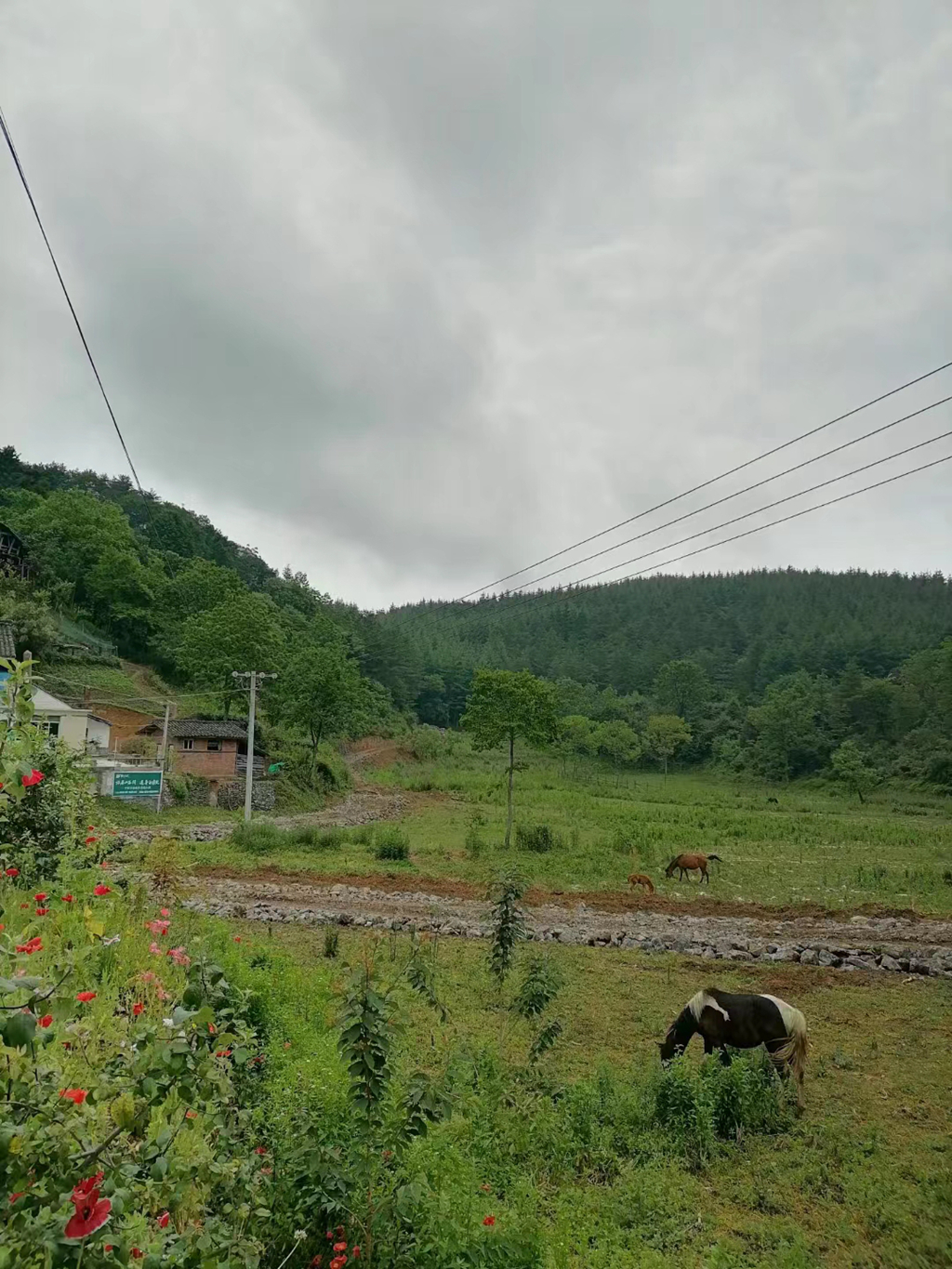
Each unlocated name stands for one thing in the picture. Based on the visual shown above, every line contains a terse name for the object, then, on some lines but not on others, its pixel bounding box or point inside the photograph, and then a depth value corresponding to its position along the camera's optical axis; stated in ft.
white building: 85.81
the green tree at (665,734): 246.68
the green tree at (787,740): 232.32
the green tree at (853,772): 173.58
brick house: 110.11
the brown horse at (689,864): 62.03
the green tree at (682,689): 313.53
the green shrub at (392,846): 66.28
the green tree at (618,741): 236.63
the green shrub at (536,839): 73.31
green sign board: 77.15
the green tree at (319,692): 130.41
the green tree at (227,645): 142.92
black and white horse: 22.76
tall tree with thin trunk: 76.89
